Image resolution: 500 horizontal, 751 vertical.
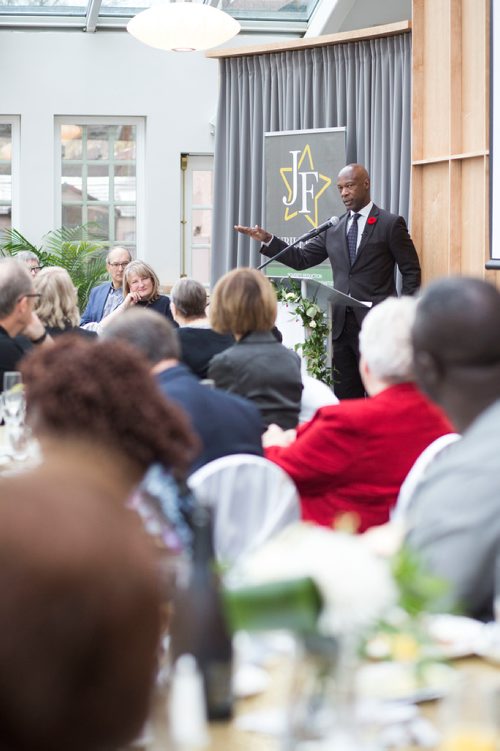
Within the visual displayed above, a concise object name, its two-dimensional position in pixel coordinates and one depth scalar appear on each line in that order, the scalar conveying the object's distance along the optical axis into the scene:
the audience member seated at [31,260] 8.15
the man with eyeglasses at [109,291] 7.71
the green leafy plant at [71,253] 9.45
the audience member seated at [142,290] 6.87
